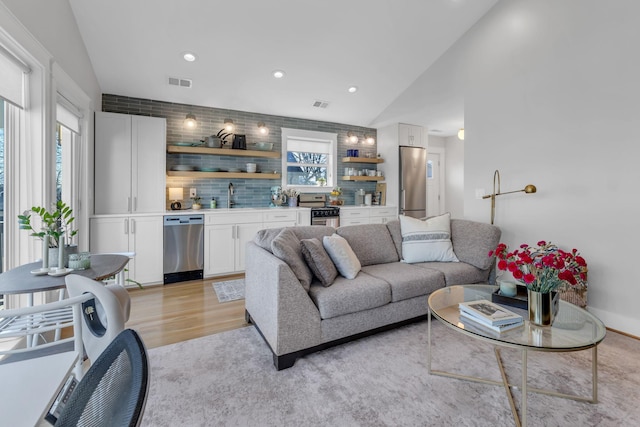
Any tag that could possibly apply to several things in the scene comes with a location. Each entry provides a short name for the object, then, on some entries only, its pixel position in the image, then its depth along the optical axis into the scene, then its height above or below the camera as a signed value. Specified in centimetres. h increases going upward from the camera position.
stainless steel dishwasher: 392 -49
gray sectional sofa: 207 -59
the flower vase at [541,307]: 169 -53
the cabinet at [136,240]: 360 -37
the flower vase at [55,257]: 178 -28
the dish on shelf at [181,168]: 432 +60
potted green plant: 175 -13
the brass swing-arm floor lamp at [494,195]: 350 +20
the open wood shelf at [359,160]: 575 +97
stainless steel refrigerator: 576 +58
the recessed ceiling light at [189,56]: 353 +179
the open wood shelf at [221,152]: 426 +87
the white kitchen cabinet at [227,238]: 415 -39
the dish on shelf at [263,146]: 488 +103
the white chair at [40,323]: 99 -56
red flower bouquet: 165 -32
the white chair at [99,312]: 85 -32
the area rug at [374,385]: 160 -106
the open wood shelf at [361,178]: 578 +63
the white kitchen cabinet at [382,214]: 557 -5
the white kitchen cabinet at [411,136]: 573 +145
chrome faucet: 482 +24
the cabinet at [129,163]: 372 +58
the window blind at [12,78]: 190 +86
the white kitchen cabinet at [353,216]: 524 -9
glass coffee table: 146 -63
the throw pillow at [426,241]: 311 -30
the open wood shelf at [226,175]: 432 +53
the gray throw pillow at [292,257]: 220 -34
